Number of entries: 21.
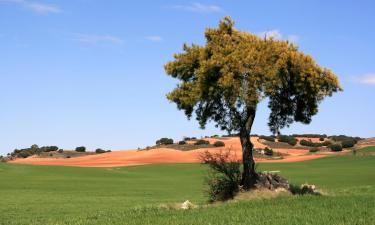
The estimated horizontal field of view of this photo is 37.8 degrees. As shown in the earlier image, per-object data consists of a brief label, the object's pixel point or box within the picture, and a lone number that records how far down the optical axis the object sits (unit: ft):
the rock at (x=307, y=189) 112.47
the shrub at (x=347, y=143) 397.60
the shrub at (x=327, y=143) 416.87
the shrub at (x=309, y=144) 417.90
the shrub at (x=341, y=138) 442.75
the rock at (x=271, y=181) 112.06
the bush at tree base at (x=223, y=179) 109.70
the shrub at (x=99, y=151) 461.70
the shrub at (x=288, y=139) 419.95
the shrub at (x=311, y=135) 474.90
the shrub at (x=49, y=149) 467.23
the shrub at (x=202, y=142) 399.50
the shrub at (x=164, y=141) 438.81
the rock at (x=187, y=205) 93.97
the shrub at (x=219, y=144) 373.15
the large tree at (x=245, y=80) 103.04
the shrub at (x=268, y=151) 359.58
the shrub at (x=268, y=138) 423.56
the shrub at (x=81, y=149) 467.81
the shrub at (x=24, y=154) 447.83
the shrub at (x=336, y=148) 383.26
